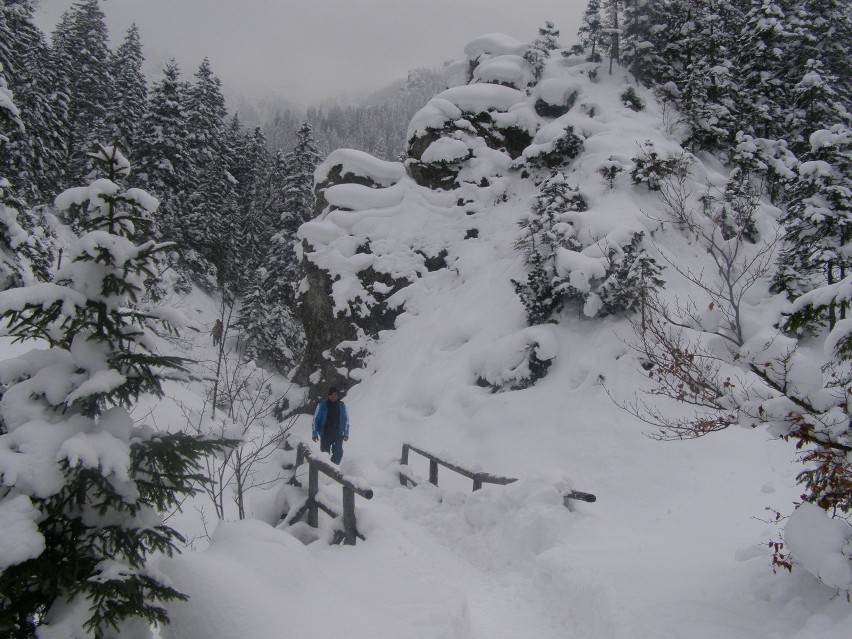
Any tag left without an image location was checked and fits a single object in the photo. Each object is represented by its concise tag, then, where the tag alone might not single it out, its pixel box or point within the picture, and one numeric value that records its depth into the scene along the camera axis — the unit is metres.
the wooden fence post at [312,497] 7.69
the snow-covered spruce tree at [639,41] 24.29
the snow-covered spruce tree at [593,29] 24.52
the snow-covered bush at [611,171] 16.56
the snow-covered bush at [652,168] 15.66
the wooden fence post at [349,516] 6.89
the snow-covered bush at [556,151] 19.56
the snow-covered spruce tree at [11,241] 8.40
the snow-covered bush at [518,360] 13.11
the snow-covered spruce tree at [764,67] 20.91
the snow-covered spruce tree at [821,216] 12.38
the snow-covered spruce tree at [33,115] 20.97
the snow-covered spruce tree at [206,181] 30.97
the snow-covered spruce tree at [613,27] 24.81
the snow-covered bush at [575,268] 12.39
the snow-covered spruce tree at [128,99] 28.11
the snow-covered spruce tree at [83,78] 29.47
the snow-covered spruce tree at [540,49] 24.09
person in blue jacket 10.48
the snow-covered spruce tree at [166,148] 28.08
